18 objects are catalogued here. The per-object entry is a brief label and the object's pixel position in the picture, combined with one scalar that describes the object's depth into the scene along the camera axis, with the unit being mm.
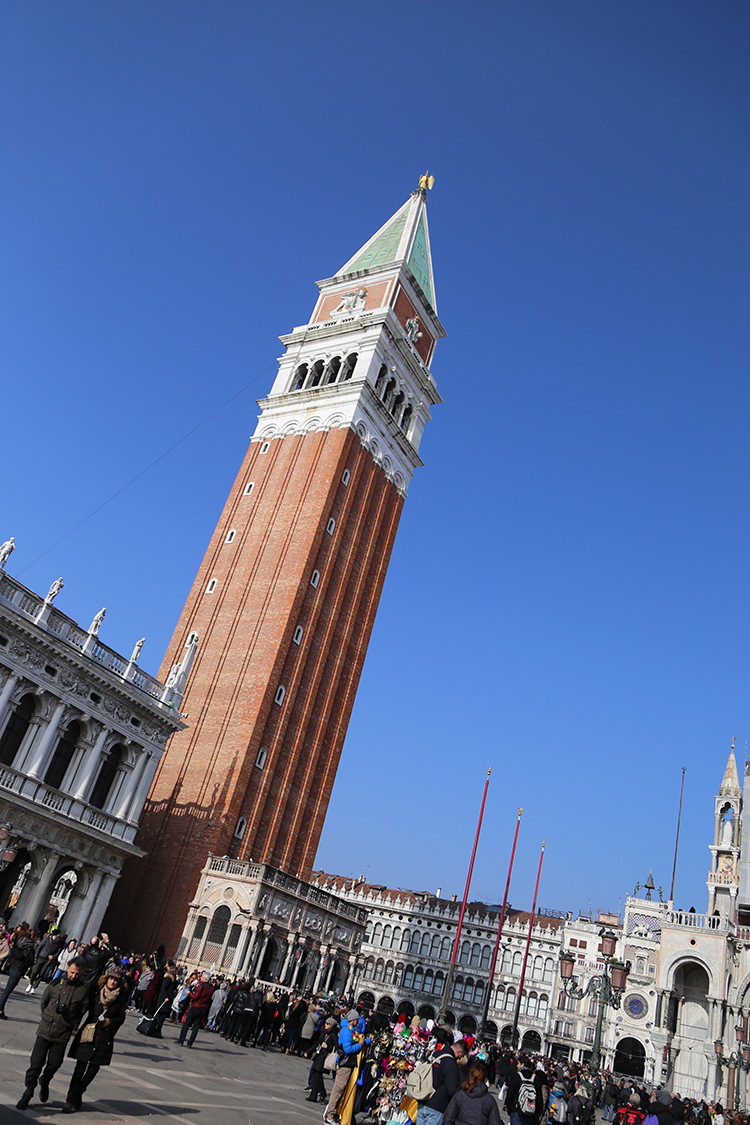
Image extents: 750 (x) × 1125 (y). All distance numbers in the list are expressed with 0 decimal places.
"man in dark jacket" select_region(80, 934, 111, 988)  9641
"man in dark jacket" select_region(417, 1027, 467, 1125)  9641
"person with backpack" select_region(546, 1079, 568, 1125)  13773
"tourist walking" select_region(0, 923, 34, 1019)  13804
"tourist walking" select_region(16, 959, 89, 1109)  8695
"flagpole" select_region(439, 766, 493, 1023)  33875
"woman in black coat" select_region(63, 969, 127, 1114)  8742
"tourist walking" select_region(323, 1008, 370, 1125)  11812
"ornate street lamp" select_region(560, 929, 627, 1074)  22953
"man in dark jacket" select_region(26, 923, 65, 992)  18770
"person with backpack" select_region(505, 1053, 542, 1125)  12750
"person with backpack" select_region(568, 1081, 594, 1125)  16141
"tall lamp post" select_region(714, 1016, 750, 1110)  35969
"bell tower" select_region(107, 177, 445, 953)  34875
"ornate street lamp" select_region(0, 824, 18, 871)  21906
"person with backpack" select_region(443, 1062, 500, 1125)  8648
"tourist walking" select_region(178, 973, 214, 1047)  16766
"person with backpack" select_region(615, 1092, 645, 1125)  14721
